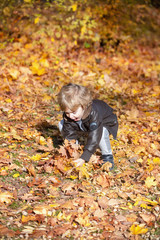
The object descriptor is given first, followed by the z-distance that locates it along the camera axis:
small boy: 2.91
